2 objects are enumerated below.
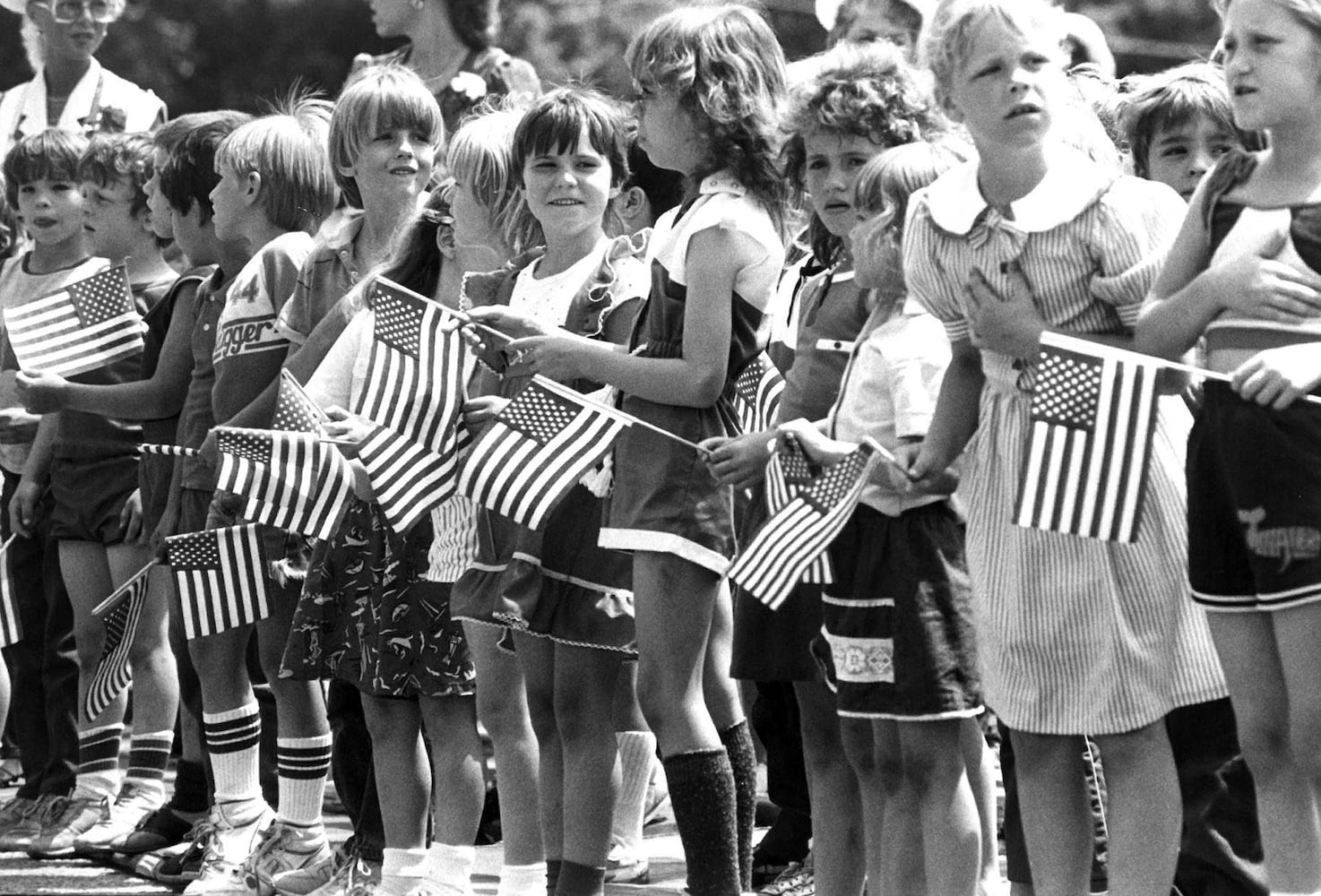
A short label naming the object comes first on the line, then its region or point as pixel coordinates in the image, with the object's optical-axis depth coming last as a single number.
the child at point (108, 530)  14.58
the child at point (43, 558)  15.28
